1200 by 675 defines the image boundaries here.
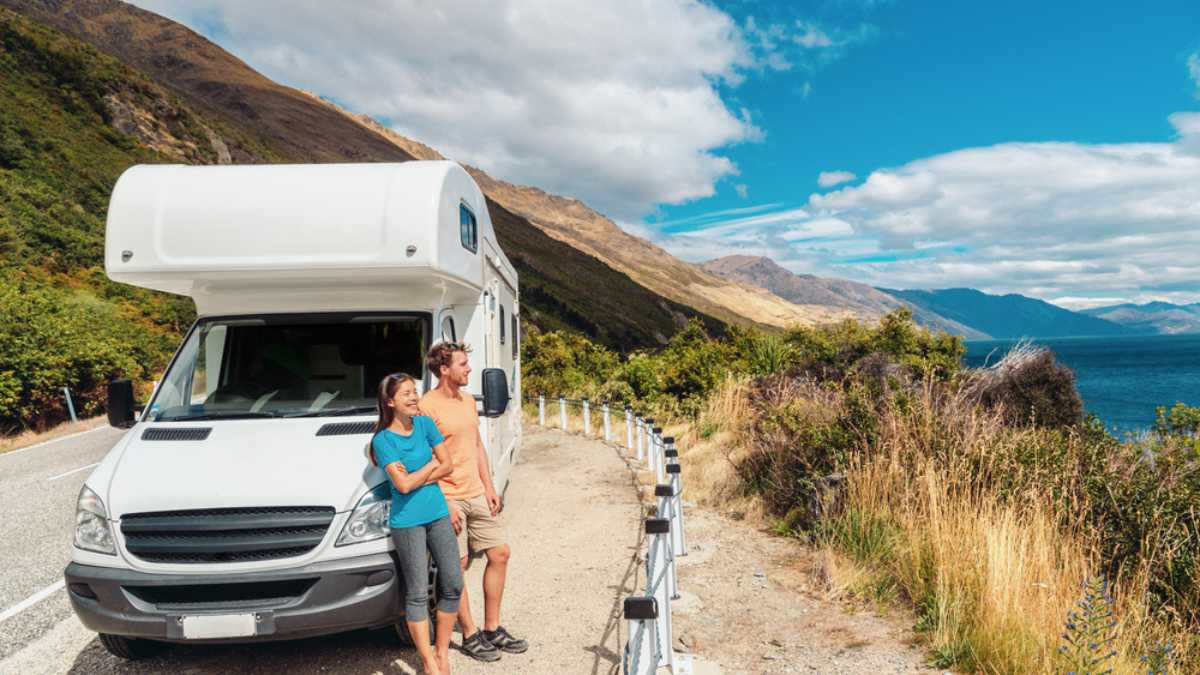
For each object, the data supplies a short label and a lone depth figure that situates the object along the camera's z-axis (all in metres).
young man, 4.66
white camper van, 4.07
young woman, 4.11
